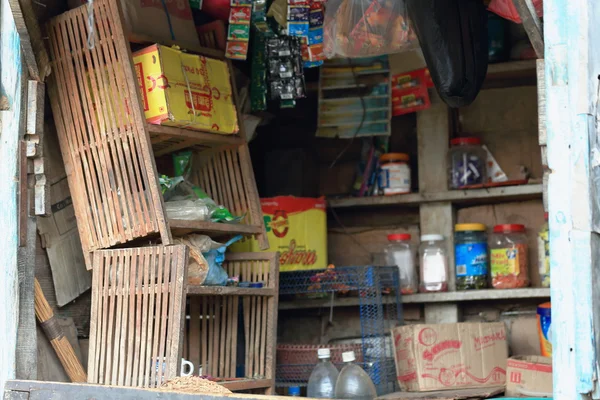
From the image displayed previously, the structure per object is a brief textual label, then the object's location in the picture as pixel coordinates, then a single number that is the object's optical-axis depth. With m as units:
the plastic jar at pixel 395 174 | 5.03
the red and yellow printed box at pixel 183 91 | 3.82
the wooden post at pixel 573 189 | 2.44
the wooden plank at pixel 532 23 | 2.75
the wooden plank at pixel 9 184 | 3.75
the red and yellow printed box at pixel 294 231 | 4.81
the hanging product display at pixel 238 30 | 4.32
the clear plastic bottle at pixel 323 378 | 4.27
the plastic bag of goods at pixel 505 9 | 3.46
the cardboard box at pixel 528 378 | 3.88
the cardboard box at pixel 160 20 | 4.03
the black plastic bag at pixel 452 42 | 3.55
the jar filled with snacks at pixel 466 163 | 4.91
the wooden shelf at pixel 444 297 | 4.61
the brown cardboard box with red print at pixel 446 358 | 4.25
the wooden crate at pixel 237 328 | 4.12
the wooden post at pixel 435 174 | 4.96
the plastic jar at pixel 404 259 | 4.95
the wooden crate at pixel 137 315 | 3.60
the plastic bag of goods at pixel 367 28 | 4.14
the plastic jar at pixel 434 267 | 4.84
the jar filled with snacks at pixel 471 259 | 4.73
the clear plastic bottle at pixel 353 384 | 4.12
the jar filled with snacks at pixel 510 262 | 4.67
